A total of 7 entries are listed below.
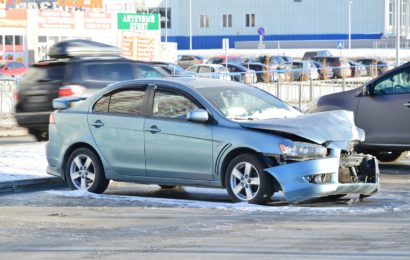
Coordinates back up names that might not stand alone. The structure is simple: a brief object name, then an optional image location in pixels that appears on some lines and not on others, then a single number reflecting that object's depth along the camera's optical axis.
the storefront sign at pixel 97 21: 66.81
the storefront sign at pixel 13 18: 62.75
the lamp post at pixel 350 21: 101.25
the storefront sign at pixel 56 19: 64.19
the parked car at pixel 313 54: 71.82
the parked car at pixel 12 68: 51.95
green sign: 68.38
